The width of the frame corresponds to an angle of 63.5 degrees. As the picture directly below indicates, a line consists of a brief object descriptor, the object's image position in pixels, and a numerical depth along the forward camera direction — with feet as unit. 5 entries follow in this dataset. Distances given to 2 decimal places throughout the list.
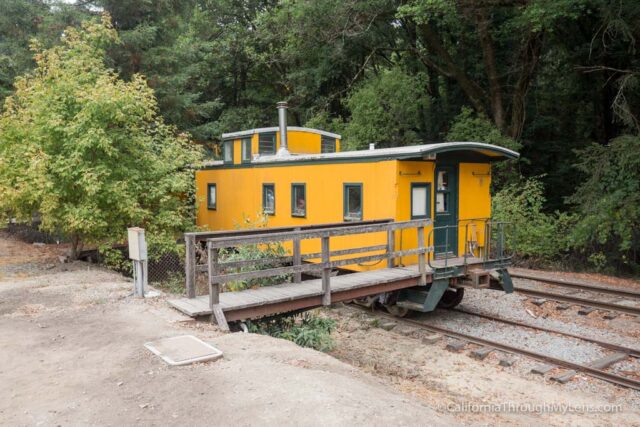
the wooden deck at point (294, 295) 23.73
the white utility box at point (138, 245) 26.48
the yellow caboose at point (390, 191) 34.17
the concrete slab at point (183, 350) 17.99
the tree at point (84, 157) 37.35
